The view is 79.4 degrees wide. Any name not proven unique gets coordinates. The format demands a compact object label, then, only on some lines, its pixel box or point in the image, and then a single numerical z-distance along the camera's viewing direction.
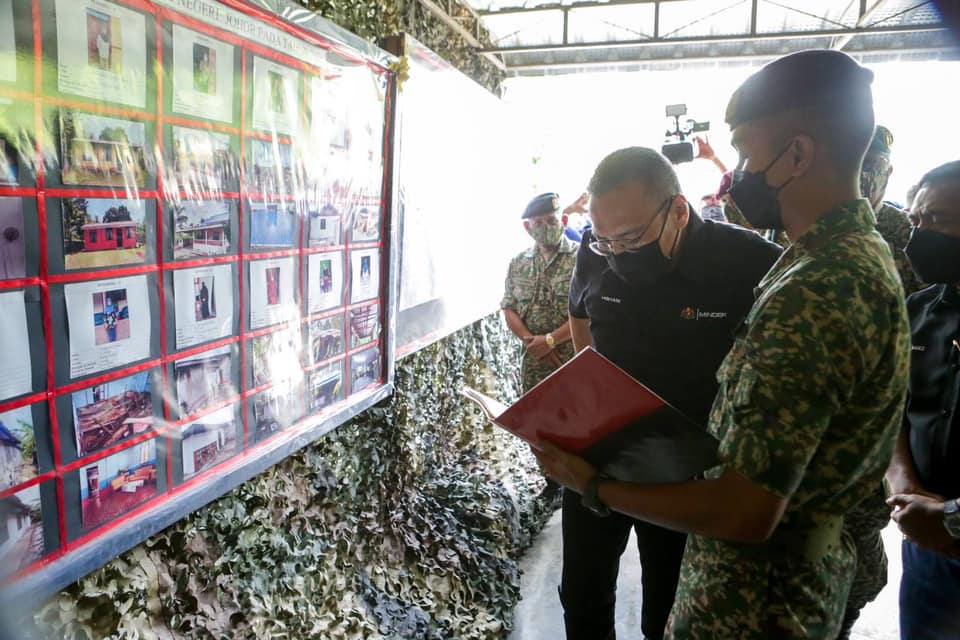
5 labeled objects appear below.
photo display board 1.02
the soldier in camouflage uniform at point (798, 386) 0.79
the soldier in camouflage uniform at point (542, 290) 3.29
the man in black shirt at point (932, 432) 1.37
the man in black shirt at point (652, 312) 1.52
